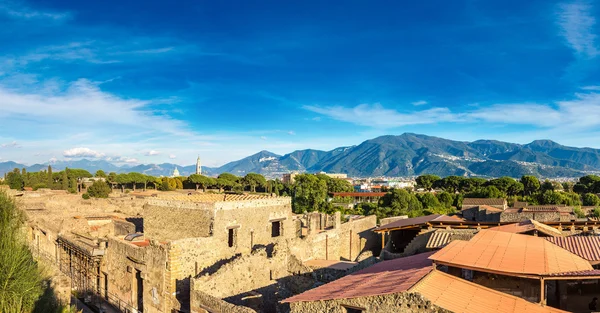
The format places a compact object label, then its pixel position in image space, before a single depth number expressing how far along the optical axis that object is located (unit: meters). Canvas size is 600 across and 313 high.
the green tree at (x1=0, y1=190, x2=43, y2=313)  13.77
